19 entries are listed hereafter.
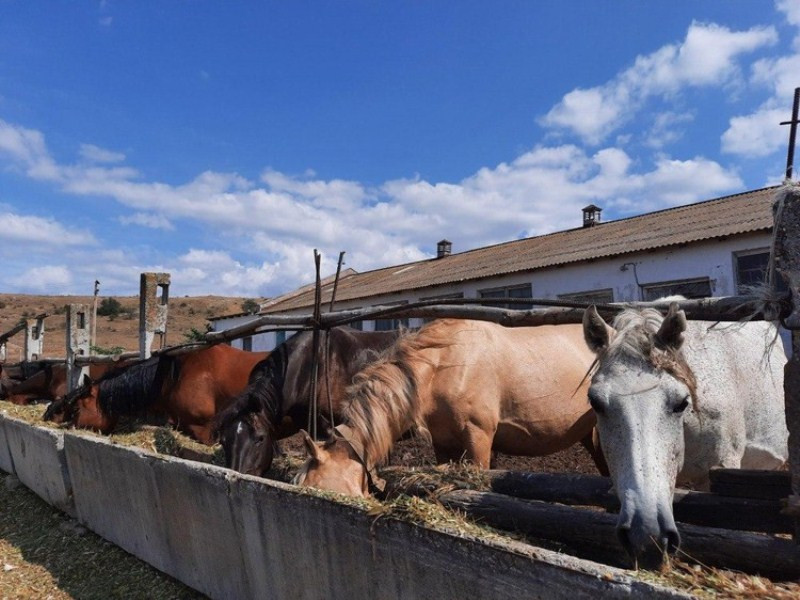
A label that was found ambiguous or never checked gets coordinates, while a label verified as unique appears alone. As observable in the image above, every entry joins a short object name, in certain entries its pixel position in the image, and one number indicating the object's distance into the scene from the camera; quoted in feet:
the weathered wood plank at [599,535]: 6.45
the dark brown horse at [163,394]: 23.53
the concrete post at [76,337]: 28.35
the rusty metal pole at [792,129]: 8.59
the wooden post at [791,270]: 6.56
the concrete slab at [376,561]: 5.82
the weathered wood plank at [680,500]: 7.73
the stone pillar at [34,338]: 47.80
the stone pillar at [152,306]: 23.85
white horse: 7.07
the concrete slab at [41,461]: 18.05
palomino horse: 11.38
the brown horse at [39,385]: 36.14
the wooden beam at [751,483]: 7.55
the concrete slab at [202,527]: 10.89
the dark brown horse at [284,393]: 15.40
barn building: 35.86
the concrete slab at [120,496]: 13.42
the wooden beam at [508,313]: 9.07
